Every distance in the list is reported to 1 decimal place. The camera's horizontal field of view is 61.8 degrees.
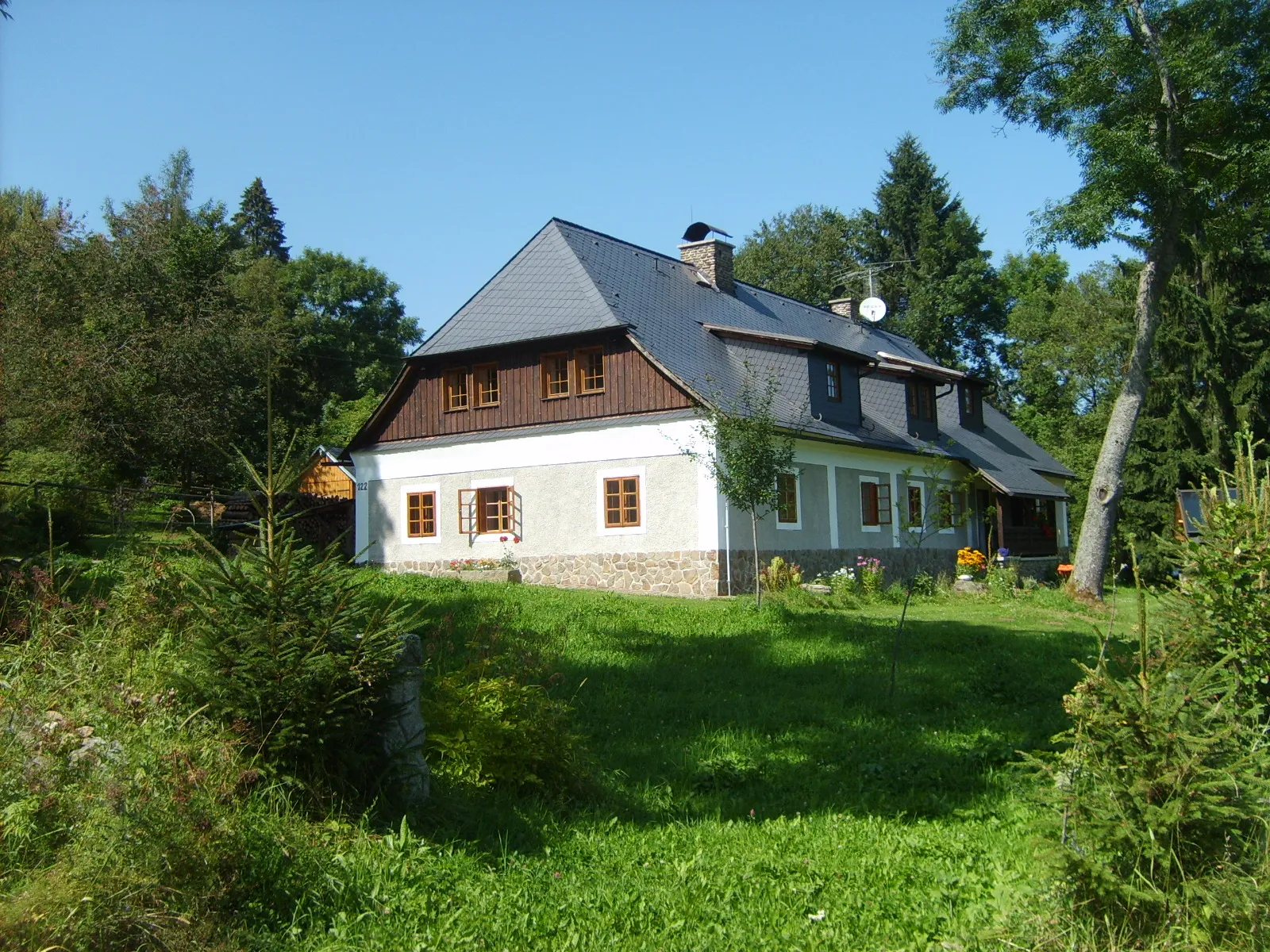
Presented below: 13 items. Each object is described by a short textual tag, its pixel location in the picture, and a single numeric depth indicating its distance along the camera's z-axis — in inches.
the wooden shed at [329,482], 1421.0
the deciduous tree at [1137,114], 776.3
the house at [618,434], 791.7
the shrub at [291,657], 207.0
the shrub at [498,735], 251.9
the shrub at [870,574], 817.5
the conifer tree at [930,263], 1920.5
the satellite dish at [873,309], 1240.2
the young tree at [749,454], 647.8
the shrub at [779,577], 775.7
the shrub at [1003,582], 859.4
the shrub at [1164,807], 156.8
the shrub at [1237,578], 232.1
